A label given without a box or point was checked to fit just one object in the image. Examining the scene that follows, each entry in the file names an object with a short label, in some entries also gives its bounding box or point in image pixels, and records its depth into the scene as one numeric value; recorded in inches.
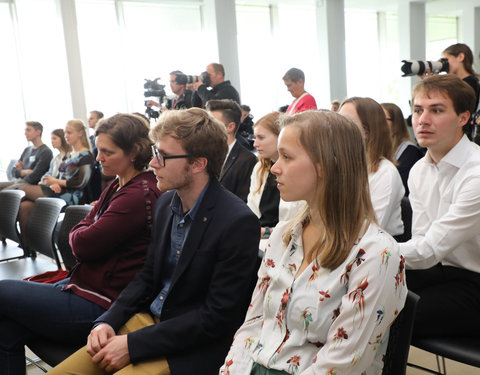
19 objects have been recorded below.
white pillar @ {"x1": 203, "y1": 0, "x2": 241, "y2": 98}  326.0
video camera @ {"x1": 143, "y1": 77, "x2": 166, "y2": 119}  178.1
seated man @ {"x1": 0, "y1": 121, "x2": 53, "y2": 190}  225.3
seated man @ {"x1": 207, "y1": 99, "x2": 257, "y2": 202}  118.9
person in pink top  200.2
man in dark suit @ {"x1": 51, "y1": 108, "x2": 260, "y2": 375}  56.6
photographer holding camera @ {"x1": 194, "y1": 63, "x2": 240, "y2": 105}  173.9
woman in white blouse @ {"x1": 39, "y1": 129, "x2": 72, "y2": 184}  212.6
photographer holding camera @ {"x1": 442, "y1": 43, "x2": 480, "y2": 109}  142.6
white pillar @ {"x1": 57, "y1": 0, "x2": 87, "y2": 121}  287.6
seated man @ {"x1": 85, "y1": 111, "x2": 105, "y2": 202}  192.2
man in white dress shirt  60.4
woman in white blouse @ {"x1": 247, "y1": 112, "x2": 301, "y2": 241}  102.7
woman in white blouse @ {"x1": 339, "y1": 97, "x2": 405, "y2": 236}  77.9
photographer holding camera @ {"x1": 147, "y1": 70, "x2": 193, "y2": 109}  173.6
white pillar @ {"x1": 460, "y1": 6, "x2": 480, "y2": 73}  453.1
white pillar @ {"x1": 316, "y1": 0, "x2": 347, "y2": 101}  380.5
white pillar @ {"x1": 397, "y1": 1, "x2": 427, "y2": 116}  422.3
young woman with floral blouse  41.1
